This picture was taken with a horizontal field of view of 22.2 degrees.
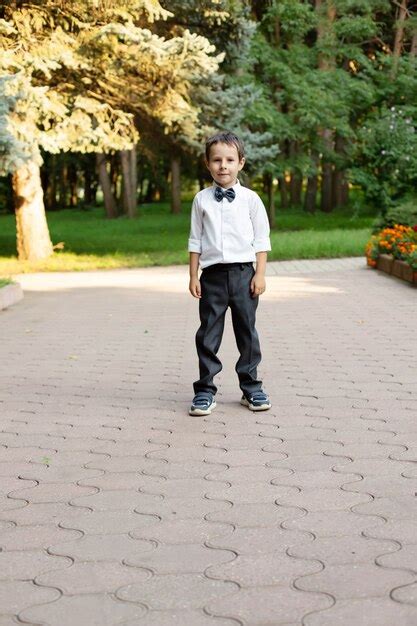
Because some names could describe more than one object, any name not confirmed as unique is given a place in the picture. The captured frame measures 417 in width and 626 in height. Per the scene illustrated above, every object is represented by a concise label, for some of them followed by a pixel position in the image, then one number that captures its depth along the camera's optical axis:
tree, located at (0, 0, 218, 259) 19.17
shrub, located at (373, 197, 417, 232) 18.58
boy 6.39
